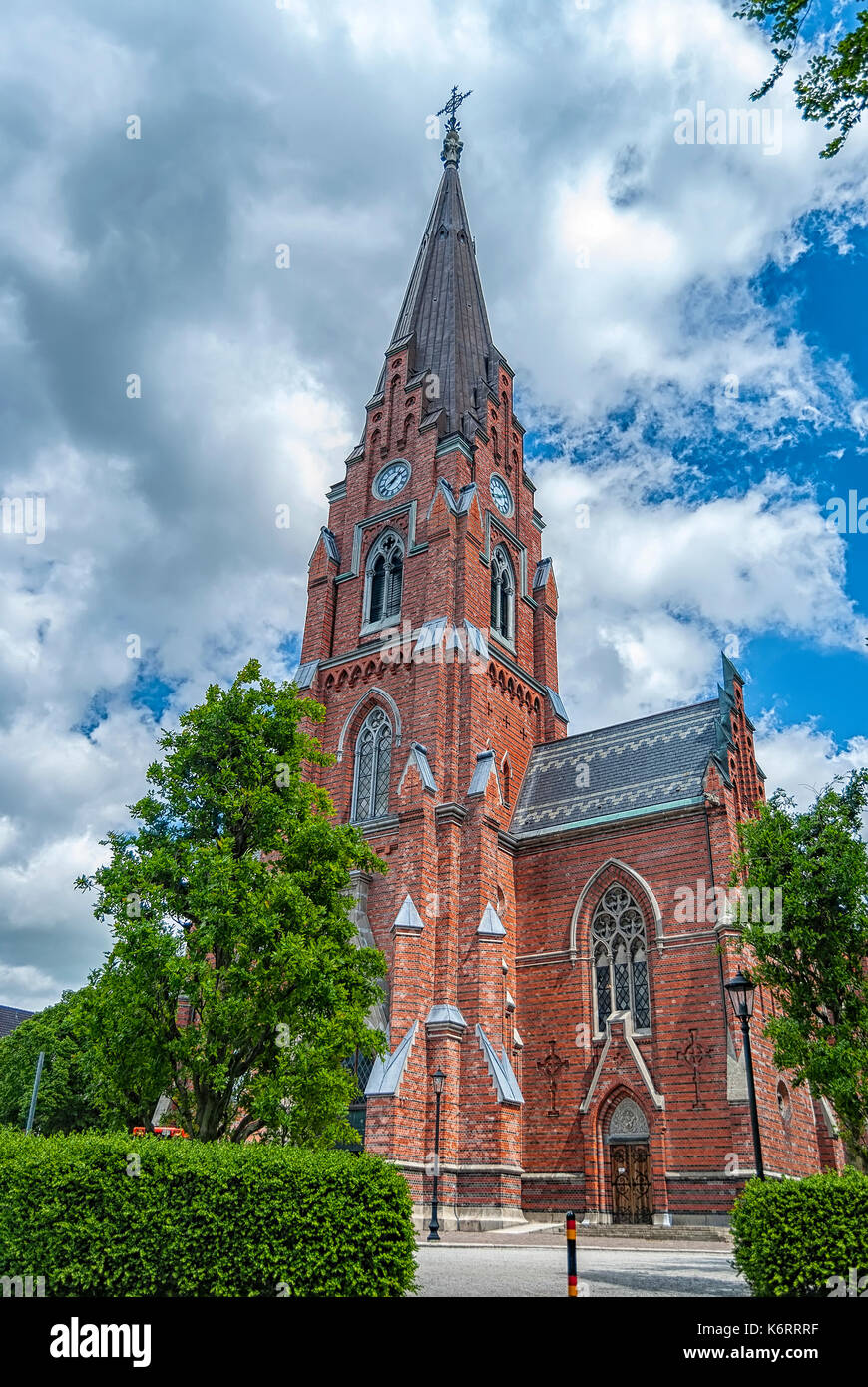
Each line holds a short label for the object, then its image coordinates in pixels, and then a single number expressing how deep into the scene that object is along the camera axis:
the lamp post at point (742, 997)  16.86
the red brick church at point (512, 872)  24.98
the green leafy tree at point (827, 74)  9.44
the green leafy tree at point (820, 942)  17.61
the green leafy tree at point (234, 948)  17.03
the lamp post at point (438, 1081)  23.27
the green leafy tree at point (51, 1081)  40.66
